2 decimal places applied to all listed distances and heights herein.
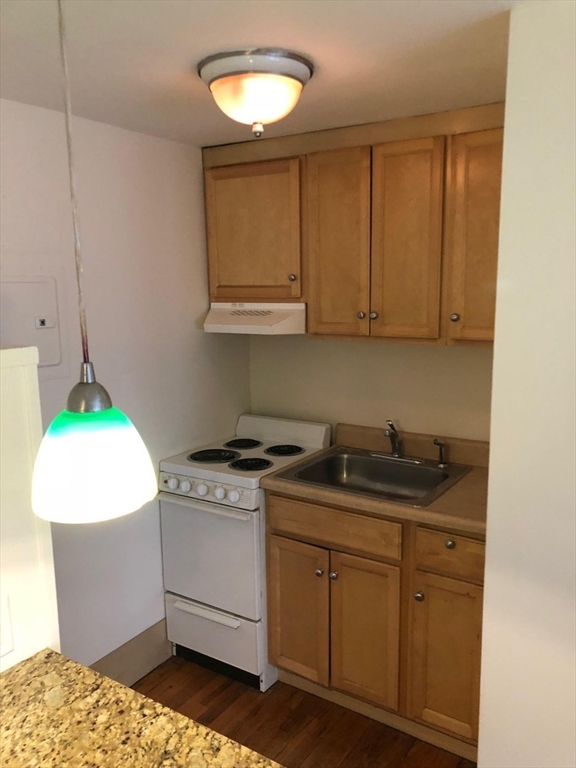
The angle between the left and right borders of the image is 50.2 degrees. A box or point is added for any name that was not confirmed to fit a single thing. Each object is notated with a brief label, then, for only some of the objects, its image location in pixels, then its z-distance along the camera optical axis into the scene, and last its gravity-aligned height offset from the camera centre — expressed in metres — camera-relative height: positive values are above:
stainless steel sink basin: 2.72 -0.81
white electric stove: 2.62 -1.14
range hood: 2.68 -0.10
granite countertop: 1.15 -0.86
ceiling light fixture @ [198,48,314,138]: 1.69 +0.61
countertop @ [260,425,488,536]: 2.16 -0.77
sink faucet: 2.86 -0.67
